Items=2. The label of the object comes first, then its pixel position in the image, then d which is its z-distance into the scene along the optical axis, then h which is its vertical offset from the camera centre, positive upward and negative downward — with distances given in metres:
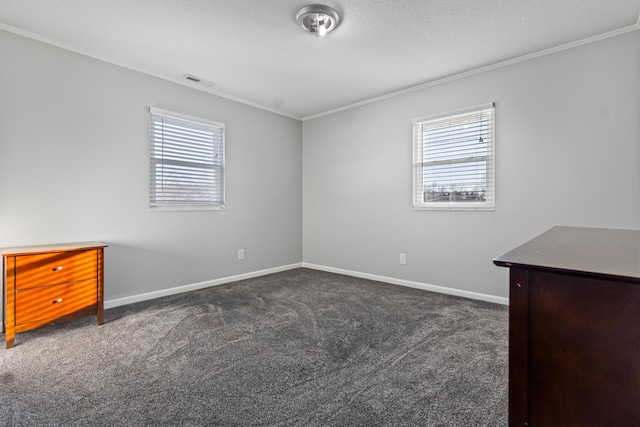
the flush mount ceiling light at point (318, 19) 2.21 +1.42
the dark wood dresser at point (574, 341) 0.73 -0.32
